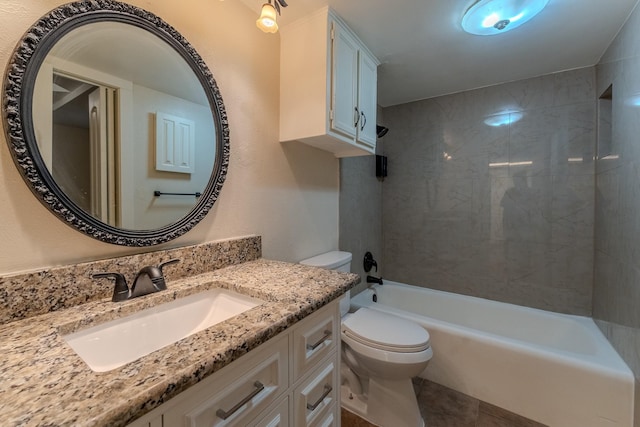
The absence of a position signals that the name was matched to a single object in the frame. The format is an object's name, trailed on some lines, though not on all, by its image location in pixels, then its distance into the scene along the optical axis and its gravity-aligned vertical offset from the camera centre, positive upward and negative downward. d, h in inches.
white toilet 51.9 -31.8
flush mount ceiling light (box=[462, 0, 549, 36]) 46.2 +36.8
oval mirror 27.3 +10.8
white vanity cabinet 20.0 -16.9
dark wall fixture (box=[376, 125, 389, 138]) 85.4 +25.7
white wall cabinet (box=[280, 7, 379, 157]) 51.3 +26.6
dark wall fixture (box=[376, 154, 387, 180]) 101.6 +17.0
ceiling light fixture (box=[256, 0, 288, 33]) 35.2 +25.8
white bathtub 50.8 -35.1
